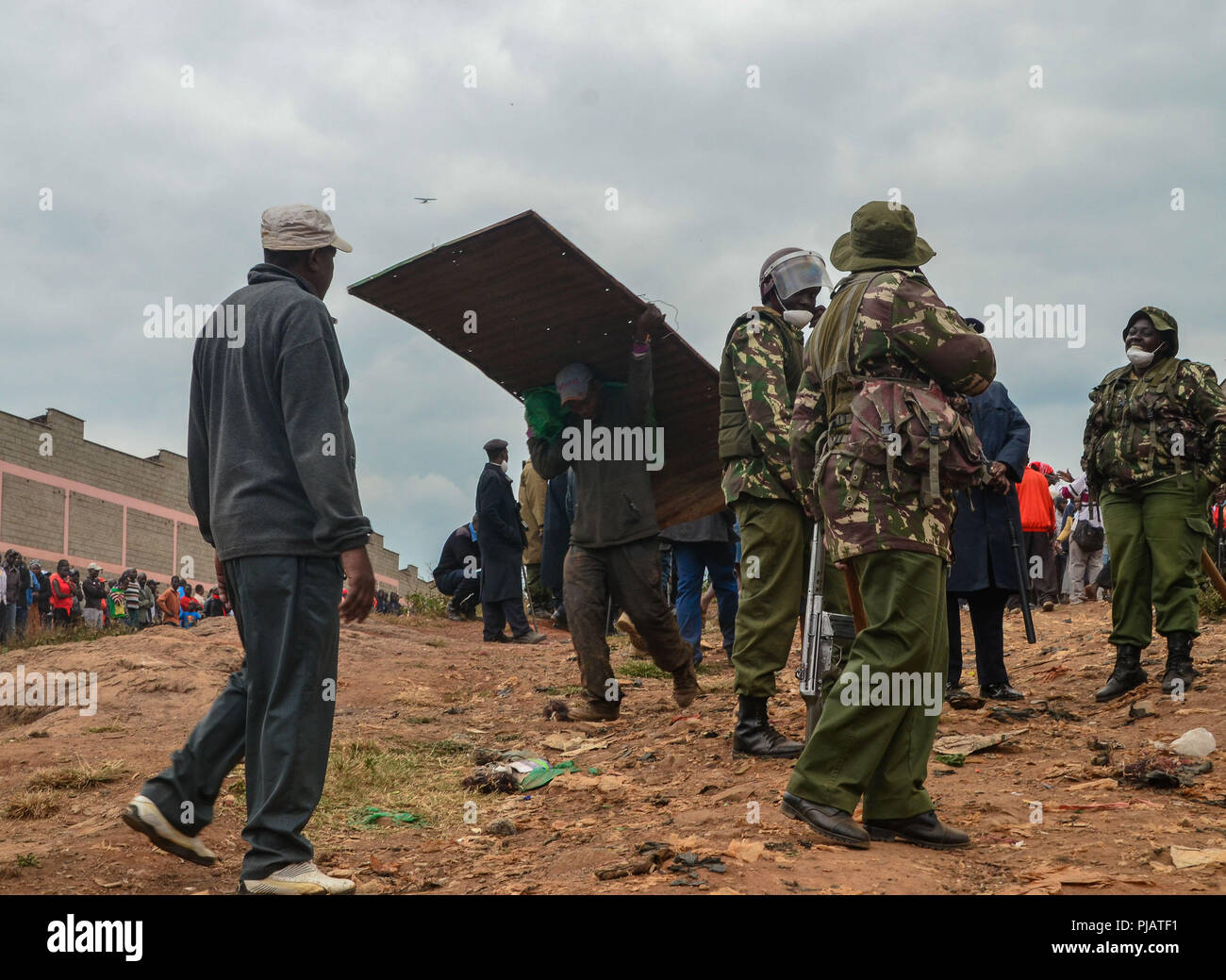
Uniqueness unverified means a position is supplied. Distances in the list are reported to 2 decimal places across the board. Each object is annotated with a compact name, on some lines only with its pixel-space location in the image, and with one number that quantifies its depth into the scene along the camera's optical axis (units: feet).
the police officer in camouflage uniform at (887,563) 12.76
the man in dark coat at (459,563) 51.83
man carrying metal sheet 22.49
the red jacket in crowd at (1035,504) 45.01
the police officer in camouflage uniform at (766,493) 17.72
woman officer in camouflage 22.44
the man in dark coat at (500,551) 43.80
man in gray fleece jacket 11.95
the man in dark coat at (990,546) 23.30
